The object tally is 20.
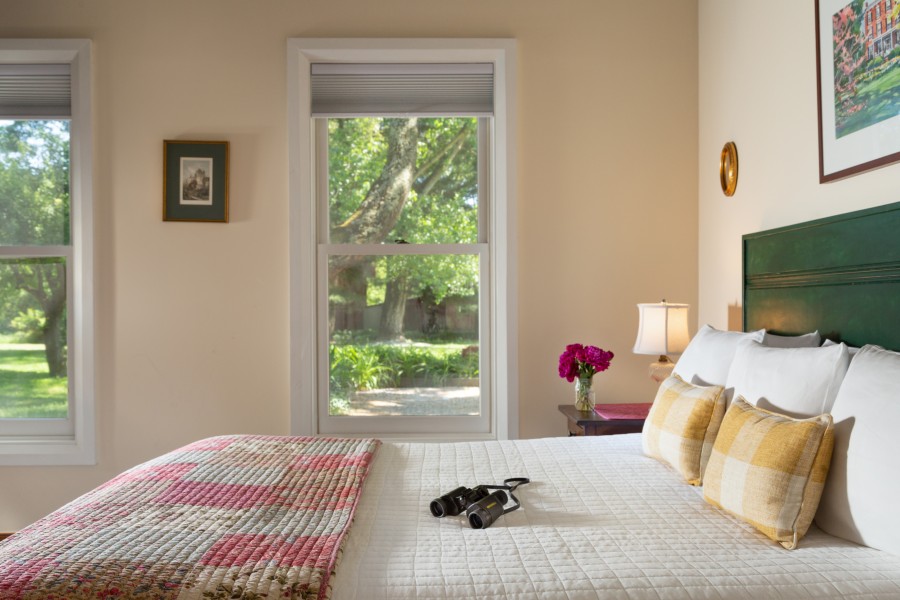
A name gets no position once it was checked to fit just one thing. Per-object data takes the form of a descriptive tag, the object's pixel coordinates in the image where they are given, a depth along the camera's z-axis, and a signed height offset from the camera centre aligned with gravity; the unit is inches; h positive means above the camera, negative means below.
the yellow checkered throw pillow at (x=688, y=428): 74.1 -15.0
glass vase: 119.0 -17.5
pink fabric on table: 111.6 -19.8
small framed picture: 130.6 +21.5
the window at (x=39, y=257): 132.3 +7.4
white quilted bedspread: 47.9 -20.3
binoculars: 60.8 -19.3
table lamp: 113.2 -6.5
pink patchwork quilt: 45.3 -18.9
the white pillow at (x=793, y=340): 81.3 -5.9
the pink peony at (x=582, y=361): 116.1 -11.6
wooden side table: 109.3 -21.1
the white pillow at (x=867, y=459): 51.6 -13.1
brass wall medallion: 114.2 +20.9
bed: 47.4 -19.7
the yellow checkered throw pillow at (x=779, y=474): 56.1 -15.4
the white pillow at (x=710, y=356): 84.8 -8.2
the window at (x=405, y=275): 137.5 +3.7
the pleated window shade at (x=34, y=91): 132.1 +39.2
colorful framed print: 71.5 +23.2
